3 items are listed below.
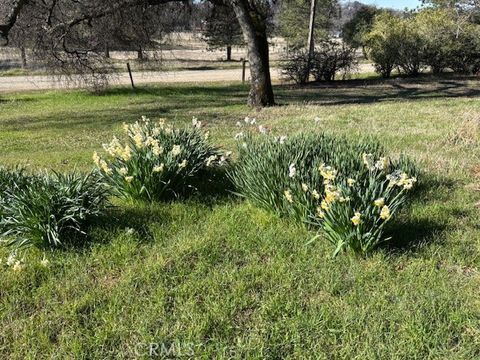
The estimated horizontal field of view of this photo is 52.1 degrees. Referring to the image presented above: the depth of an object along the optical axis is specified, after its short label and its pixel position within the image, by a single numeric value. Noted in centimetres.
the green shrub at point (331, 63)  2155
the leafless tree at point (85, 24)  1330
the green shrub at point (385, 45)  2214
